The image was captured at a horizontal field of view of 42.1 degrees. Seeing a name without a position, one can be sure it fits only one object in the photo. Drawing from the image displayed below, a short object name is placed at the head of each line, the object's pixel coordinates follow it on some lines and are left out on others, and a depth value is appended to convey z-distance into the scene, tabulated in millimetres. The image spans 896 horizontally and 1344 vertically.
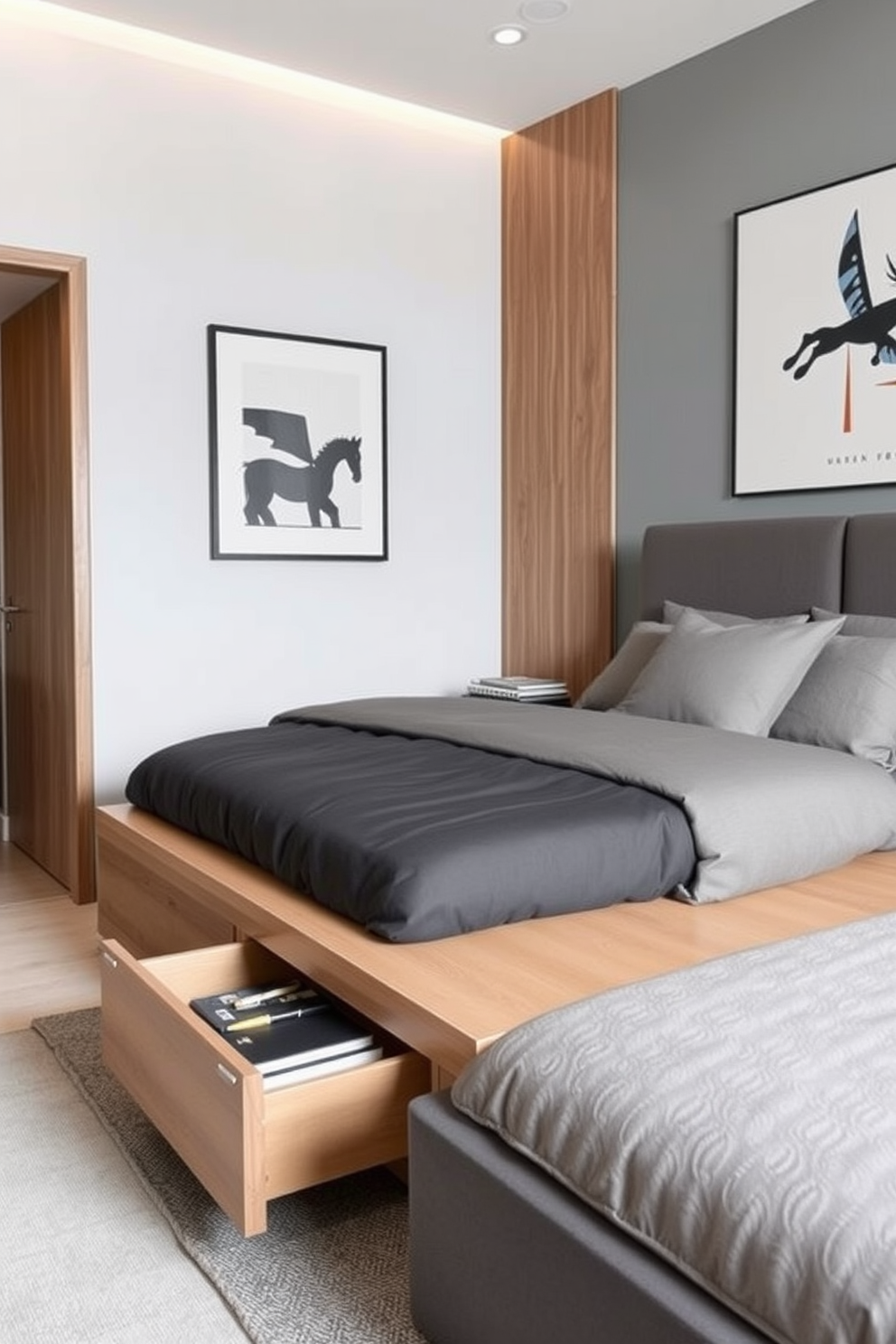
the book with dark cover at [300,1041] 1694
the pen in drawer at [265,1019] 1812
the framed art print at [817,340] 3174
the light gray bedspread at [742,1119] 932
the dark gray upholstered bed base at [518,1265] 1033
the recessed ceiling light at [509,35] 3512
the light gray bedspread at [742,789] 2102
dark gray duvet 1859
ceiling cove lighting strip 3428
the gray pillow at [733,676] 2742
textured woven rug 1548
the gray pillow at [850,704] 2631
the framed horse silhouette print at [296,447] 3830
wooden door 3617
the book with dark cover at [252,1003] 1854
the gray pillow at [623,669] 3307
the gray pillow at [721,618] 3073
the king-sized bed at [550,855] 1253
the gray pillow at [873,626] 2902
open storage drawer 1530
